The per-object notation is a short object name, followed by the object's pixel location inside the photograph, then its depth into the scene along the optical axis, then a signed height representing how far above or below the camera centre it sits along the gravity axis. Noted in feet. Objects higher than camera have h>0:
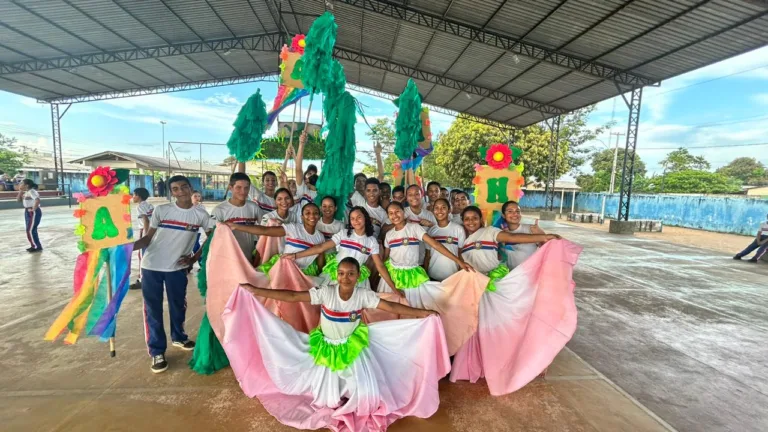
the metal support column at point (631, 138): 40.47 +6.82
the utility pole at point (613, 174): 83.94 +4.90
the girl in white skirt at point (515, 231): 11.54 -1.23
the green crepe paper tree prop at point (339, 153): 12.00 +1.10
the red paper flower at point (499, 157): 14.24 +1.39
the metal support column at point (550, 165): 60.93 +4.90
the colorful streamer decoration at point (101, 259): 9.85 -2.22
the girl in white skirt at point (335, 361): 7.86 -3.90
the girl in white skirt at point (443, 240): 10.96 -1.53
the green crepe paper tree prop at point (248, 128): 12.84 +1.97
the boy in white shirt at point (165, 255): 10.07 -2.07
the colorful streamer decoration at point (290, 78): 13.48 +4.02
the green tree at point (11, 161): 85.76 +3.68
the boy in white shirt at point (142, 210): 14.55 -1.26
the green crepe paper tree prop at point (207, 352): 9.95 -4.70
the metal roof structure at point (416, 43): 27.55 +14.40
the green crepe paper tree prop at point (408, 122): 15.14 +2.81
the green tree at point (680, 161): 125.70 +12.94
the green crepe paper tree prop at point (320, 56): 11.51 +4.20
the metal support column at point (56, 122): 59.56 +8.98
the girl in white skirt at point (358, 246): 9.78 -1.62
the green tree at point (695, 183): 100.73 +4.27
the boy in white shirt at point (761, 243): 28.19 -3.34
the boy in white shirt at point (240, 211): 10.55 -0.81
